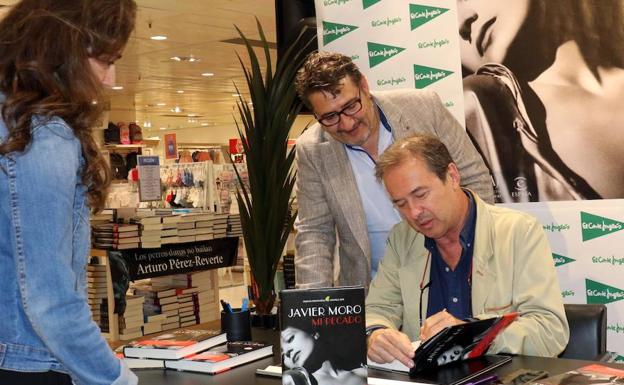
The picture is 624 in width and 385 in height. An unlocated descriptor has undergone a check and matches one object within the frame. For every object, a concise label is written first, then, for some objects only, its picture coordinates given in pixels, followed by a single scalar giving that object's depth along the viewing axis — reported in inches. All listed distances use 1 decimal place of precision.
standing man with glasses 113.6
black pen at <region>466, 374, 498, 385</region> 68.5
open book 69.4
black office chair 91.1
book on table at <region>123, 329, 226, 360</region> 82.3
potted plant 159.6
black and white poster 124.0
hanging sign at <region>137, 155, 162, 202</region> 265.4
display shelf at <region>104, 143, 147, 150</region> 564.7
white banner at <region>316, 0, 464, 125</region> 141.0
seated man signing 84.7
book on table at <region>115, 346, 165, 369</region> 82.7
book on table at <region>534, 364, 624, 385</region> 64.5
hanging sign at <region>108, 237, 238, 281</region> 256.4
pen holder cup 89.8
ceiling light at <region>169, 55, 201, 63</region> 436.4
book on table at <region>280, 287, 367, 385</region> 66.7
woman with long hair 52.6
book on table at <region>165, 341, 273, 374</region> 79.5
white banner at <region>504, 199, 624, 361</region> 124.0
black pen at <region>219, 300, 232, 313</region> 90.1
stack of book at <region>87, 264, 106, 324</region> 258.1
